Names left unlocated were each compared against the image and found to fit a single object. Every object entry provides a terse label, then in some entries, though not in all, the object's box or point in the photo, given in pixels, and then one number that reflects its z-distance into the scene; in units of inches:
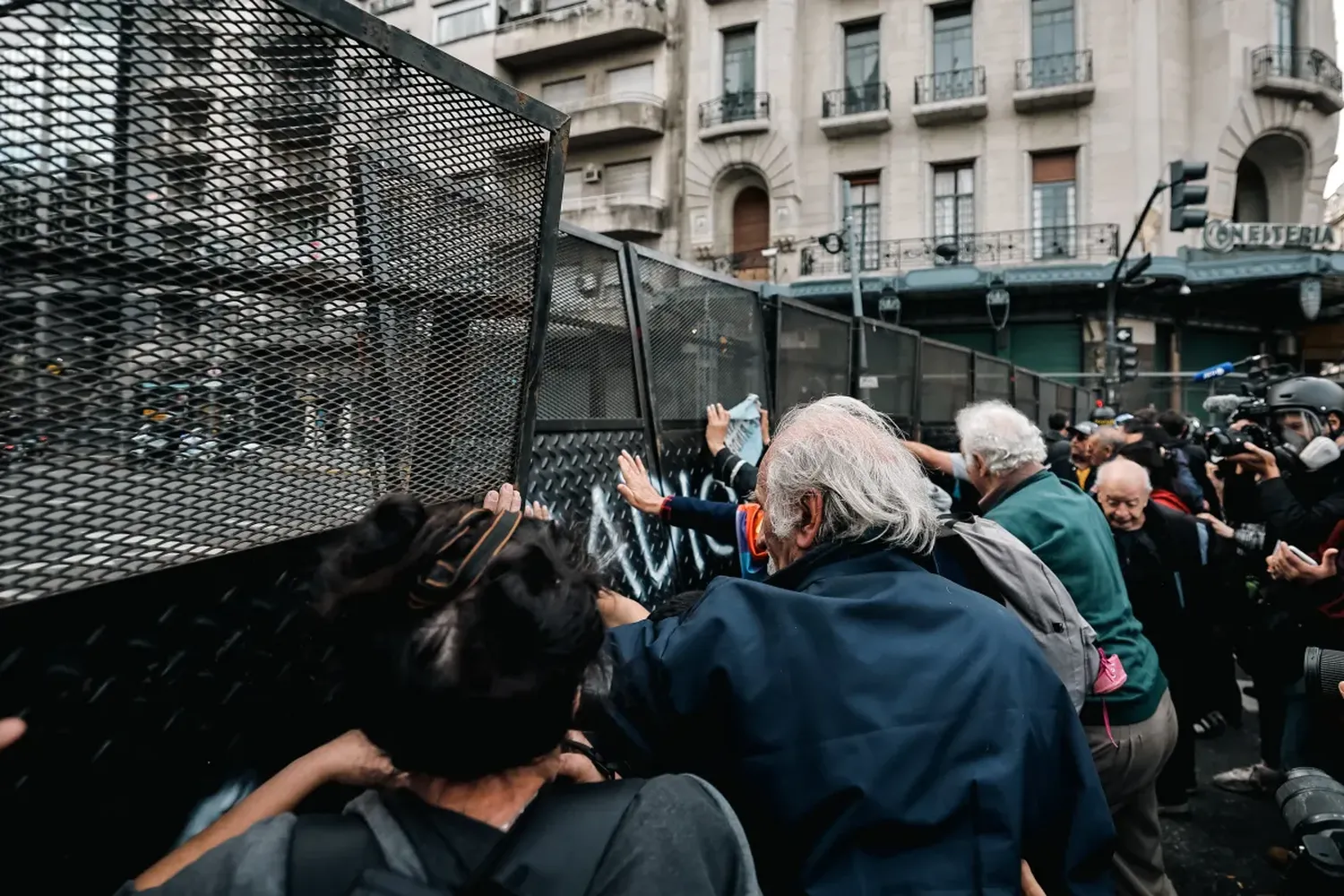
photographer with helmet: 130.2
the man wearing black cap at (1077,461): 208.4
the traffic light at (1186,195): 444.1
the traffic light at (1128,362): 644.9
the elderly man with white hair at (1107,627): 97.3
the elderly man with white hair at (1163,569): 140.3
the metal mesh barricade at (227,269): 40.0
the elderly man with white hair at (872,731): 48.7
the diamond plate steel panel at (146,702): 40.4
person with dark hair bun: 32.3
